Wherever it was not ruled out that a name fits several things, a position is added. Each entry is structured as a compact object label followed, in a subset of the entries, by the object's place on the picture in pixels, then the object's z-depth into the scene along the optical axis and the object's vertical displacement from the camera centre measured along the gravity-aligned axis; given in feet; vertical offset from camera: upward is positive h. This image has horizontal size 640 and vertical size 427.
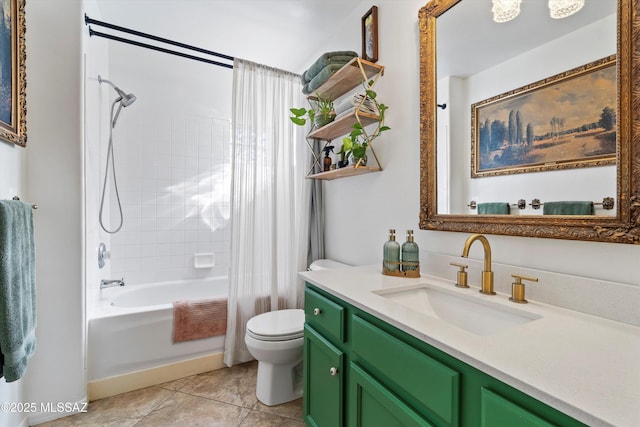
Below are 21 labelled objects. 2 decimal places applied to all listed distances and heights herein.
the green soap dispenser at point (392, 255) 4.51 -0.69
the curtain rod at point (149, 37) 5.76 +3.90
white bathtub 5.77 -2.82
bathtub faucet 7.30 -1.85
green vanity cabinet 1.94 -1.57
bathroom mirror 2.71 +1.43
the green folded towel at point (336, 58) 5.96 +3.34
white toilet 5.39 -2.79
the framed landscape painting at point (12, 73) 3.96 +2.11
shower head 7.23 +3.04
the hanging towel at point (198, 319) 6.38 -2.49
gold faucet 3.51 -0.75
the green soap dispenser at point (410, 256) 4.39 -0.68
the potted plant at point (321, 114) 6.28 +2.27
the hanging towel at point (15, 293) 3.30 -1.02
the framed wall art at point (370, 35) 5.76 +3.77
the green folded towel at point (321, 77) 5.92 +3.02
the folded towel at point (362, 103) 5.42 +2.17
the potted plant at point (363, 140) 5.35 +1.50
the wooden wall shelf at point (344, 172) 5.67 +0.91
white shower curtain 6.82 +0.34
